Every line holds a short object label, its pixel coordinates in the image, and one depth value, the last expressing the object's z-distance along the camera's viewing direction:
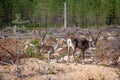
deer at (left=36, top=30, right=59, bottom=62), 15.41
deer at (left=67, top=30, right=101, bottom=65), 15.28
